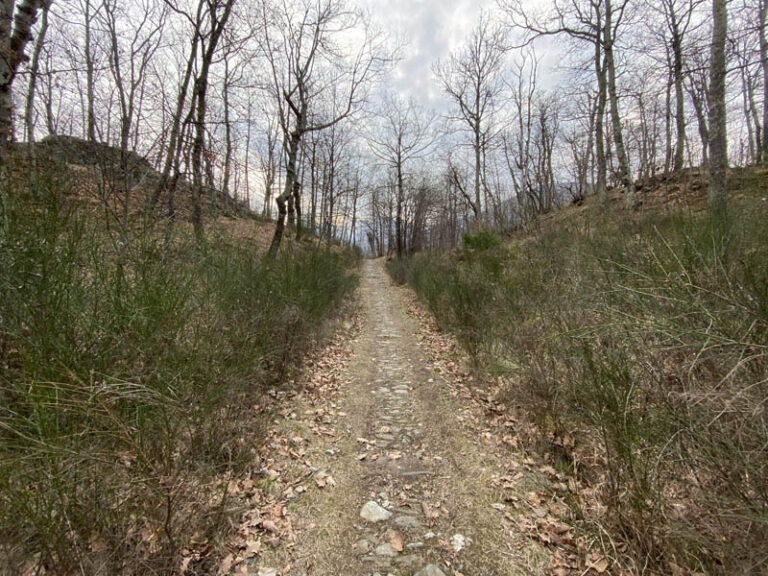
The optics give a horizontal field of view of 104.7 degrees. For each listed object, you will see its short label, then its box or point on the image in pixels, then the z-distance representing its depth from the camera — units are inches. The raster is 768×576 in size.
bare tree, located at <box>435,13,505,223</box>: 706.2
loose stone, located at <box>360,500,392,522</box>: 87.5
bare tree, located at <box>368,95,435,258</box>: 832.9
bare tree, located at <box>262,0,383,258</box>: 407.5
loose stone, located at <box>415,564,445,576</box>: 70.2
